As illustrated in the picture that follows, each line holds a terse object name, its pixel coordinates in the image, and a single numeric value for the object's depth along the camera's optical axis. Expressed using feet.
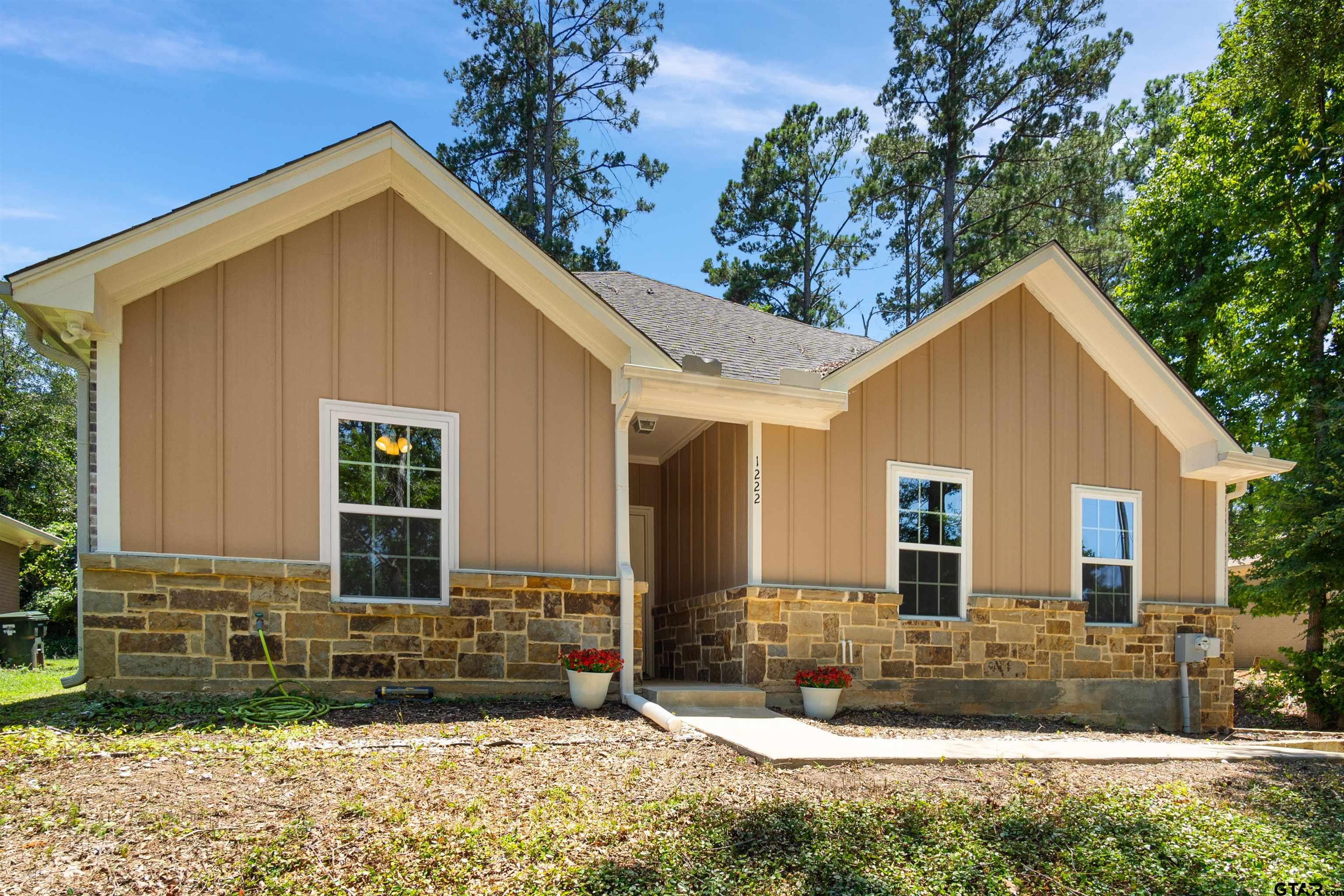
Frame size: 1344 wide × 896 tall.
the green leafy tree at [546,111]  66.85
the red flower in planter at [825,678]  27.02
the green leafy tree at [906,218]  71.72
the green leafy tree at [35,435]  83.20
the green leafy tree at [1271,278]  39.24
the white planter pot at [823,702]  26.96
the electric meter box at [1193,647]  34.40
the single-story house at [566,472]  22.27
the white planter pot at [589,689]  24.64
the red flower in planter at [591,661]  24.70
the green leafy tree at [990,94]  66.74
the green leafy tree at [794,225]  77.15
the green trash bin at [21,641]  46.32
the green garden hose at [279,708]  20.51
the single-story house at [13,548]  59.77
